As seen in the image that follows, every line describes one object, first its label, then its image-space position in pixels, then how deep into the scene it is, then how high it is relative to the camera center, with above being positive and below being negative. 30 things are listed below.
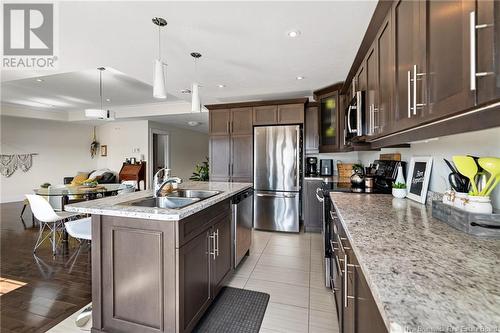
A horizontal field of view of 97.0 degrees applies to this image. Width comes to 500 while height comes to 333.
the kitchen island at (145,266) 1.42 -0.68
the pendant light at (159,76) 1.94 +0.79
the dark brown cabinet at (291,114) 3.92 +0.93
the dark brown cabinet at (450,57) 0.73 +0.41
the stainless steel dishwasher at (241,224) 2.42 -0.69
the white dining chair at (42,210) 2.86 -0.58
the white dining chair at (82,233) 1.75 -0.69
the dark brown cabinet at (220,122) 4.32 +0.87
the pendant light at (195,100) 2.36 +0.70
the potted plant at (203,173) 5.23 -0.18
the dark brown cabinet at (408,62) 1.07 +0.56
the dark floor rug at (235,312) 1.71 -1.25
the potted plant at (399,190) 1.91 -0.22
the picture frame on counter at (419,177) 1.67 -0.10
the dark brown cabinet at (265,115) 4.04 +0.94
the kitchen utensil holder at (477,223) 0.98 -0.27
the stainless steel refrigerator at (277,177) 3.85 -0.21
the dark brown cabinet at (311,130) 4.20 +0.68
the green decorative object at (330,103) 3.81 +1.09
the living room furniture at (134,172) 7.17 -0.21
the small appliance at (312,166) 4.47 -0.01
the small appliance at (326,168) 4.40 -0.05
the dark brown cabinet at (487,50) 0.63 +0.34
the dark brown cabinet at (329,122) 3.77 +0.77
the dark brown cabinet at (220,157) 4.31 +0.16
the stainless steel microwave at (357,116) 2.08 +0.49
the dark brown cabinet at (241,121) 4.17 +0.86
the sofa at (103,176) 7.17 -0.34
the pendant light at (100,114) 3.86 +0.92
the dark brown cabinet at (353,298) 0.74 -0.56
